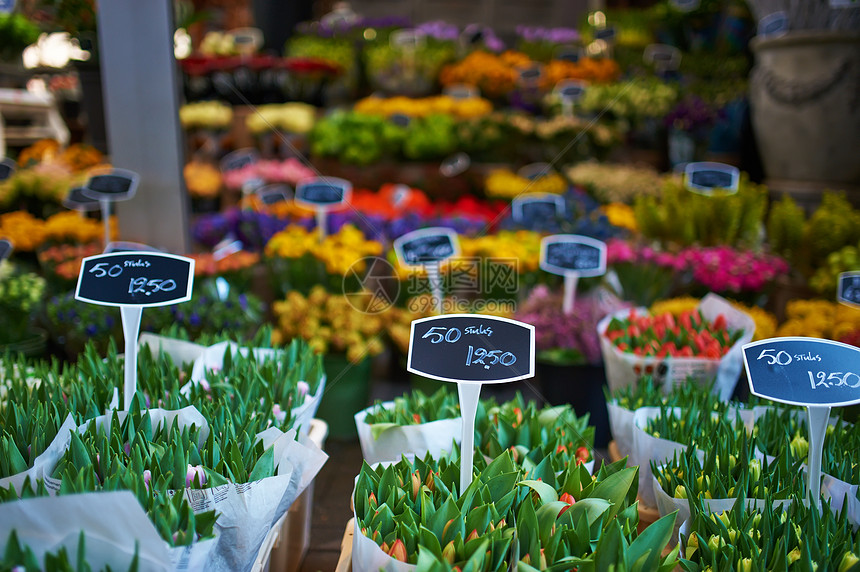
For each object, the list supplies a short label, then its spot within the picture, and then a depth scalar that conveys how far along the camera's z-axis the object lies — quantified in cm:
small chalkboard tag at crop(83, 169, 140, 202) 220
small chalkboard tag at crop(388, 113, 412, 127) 430
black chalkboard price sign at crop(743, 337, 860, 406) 119
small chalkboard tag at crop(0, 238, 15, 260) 196
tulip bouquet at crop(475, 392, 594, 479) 134
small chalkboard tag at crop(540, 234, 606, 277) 234
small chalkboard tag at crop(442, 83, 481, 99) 479
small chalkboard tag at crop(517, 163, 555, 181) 423
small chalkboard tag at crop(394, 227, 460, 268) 223
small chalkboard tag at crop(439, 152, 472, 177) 407
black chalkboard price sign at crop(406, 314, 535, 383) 119
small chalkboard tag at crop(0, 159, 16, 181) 266
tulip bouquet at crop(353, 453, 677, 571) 103
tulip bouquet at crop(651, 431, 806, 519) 121
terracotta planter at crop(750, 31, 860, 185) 332
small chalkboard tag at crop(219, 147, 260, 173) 363
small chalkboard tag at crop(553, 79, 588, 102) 444
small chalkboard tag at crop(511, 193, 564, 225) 312
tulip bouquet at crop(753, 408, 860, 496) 128
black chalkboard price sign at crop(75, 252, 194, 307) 139
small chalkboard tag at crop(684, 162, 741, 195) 296
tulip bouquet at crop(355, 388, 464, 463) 144
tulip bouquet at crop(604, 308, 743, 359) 195
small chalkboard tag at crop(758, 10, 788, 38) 353
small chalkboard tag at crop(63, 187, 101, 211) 260
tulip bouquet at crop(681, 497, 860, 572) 102
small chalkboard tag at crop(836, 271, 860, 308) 188
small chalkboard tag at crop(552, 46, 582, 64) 519
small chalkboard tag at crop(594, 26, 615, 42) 512
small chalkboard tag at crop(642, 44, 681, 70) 498
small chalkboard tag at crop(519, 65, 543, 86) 488
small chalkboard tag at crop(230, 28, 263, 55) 530
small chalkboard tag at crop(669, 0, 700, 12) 495
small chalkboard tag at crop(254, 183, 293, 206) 328
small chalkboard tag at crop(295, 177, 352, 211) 280
